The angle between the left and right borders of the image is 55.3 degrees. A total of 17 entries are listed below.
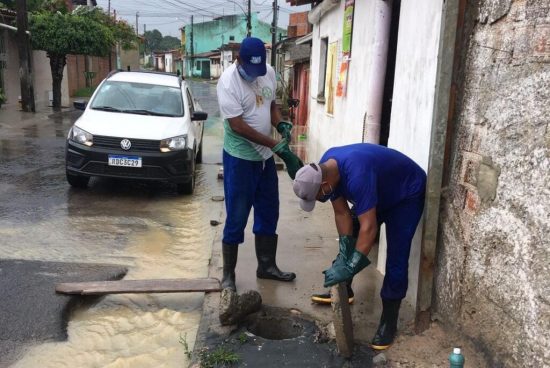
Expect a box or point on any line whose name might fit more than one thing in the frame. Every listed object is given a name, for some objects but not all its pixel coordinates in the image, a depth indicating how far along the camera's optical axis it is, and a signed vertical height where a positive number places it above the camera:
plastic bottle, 2.49 -1.23
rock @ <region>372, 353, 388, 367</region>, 3.02 -1.52
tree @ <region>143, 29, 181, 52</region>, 112.43 +9.66
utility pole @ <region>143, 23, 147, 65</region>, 91.82 +6.01
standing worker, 3.75 -0.44
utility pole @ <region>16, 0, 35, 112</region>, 16.51 +0.65
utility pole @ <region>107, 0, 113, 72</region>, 37.71 +1.78
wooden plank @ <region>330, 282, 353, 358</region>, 2.90 -1.27
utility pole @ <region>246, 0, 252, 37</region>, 37.44 +5.84
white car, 6.78 -0.71
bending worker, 2.77 -0.60
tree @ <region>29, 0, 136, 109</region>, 18.36 +1.65
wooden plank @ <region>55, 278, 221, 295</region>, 3.92 -1.51
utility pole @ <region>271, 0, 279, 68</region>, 28.32 +3.11
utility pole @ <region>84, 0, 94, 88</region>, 31.52 +0.70
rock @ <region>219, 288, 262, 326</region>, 3.38 -1.40
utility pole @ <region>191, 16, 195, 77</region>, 68.24 +3.26
